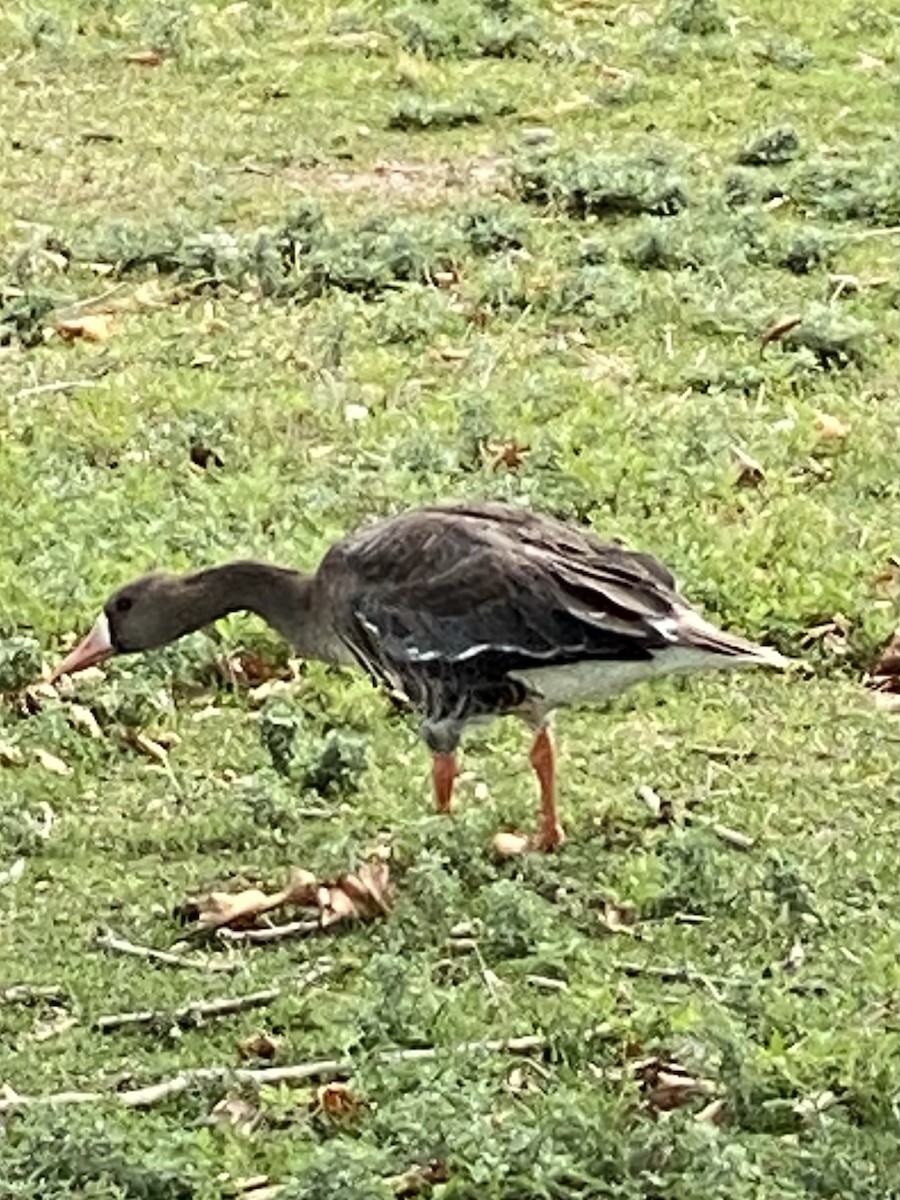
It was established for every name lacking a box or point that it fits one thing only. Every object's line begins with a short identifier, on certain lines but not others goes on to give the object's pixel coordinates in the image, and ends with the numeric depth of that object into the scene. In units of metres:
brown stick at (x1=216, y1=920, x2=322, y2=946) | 6.72
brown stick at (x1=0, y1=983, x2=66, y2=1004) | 6.52
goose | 6.85
